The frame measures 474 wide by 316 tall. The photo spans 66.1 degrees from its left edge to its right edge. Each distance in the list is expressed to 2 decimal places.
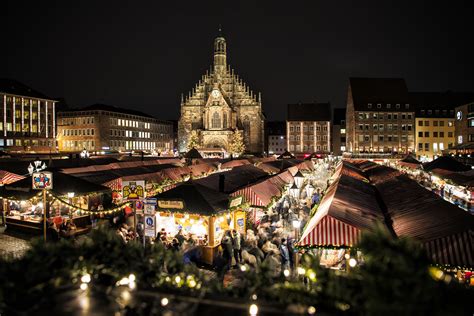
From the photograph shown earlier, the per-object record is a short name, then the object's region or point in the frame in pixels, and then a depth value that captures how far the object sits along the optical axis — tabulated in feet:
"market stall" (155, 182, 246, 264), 39.83
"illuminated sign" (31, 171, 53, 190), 40.68
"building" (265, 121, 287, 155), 343.87
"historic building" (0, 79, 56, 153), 199.21
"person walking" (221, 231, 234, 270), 37.02
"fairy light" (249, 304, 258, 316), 12.00
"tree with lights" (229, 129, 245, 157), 233.76
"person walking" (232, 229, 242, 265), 38.91
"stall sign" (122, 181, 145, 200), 34.99
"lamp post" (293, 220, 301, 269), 41.00
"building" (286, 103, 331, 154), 259.60
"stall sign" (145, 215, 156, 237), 34.90
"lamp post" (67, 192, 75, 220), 52.60
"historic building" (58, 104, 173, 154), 250.78
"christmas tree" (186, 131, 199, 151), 238.07
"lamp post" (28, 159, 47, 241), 41.28
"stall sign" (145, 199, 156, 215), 34.88
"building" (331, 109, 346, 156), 279.49
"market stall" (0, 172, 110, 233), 50.80
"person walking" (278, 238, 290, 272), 38.08
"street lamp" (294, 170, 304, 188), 82.23
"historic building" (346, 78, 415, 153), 227.20
